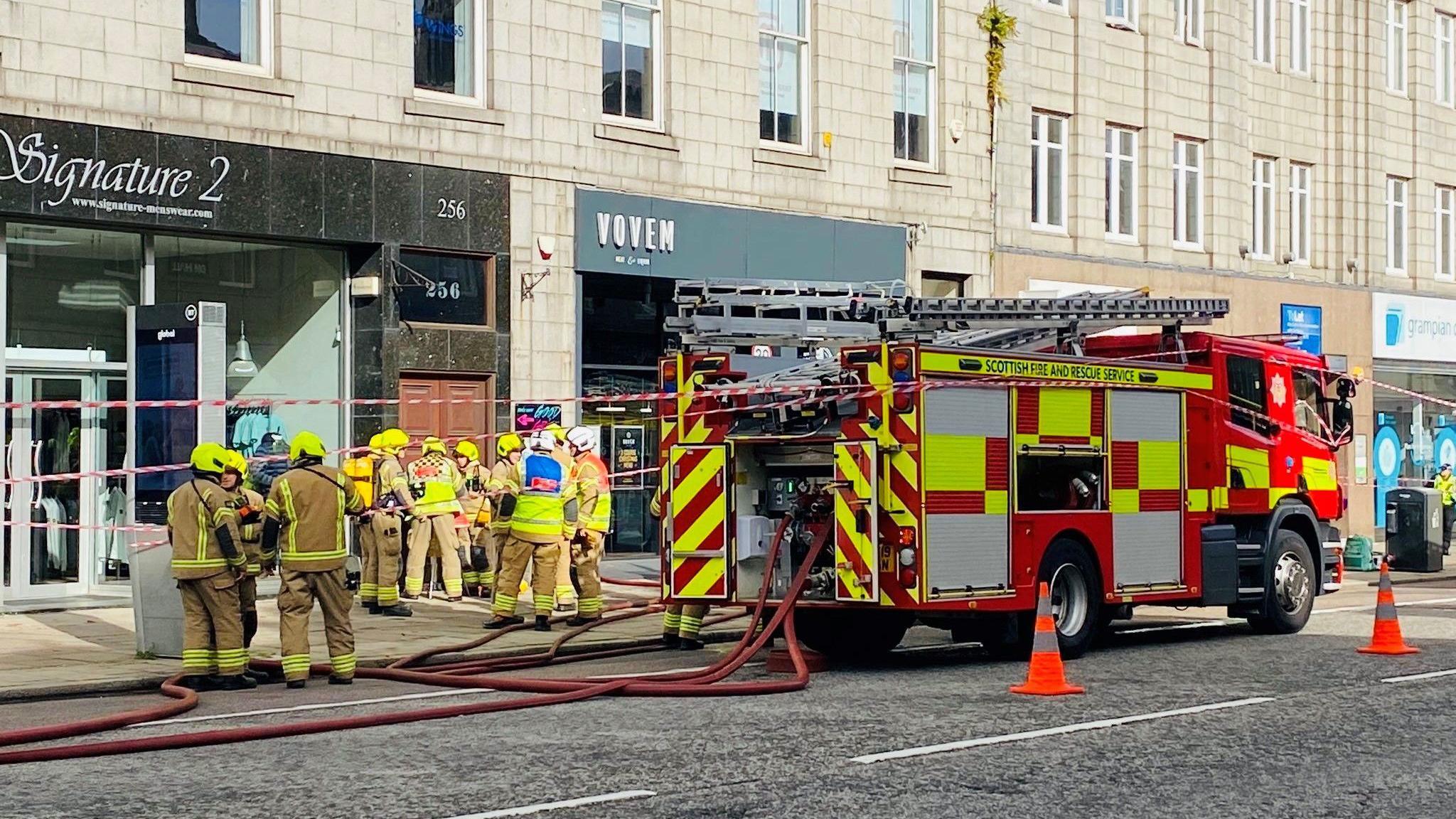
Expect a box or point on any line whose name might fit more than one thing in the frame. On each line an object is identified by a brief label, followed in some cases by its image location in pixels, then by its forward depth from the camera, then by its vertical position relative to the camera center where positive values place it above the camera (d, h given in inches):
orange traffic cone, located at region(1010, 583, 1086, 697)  498.3 -54.6
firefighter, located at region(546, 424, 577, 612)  717.3 -41.0
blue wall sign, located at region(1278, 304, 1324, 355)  1366.9 +86.2
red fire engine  552.7 -4.1
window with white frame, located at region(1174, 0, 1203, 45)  1291.8 +278.9
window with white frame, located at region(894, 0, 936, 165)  1080.8 +202.8
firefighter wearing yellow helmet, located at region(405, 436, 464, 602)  791.7 -24.3
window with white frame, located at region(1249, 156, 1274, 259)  1364.4 +166.8
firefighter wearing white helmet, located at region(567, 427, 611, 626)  709.3 -24.0
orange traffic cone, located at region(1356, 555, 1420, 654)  601.8 -55.4
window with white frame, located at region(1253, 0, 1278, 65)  1373.0 +290.7
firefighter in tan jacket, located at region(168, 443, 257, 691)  533.0 -34.6
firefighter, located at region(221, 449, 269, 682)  549.3 -22.7
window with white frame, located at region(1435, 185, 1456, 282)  1555.1 +166.2
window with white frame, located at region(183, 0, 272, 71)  773.3 +165.5
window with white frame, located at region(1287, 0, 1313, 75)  1414.9 +295.3
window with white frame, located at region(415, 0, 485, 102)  853.2 +174.5
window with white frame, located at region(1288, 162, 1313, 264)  1406.3 +169.2
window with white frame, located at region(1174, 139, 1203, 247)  1289.4 +166.6
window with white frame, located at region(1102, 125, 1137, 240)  1228.5 +165.9
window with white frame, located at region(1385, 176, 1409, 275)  1493.6 +168.0
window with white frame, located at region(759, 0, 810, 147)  1002.1 +193.0
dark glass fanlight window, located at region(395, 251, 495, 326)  840.3 +69.7
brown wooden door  846.5 +18.9
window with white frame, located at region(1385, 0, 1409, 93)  1504.7 +307.3
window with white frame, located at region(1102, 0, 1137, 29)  1230.9 +272.6
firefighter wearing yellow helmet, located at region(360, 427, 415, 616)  752.3 -29.4
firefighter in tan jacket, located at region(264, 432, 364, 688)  536.7 -30.7
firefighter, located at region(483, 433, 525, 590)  706.8 -12.7
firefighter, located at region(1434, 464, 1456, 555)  1241.9 -25.0
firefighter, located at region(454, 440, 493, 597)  809.5 -29.0
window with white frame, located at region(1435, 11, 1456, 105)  1566.2 +307.0
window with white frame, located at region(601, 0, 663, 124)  924.0 +183.1
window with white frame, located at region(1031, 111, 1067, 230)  1180.5 +166.2
